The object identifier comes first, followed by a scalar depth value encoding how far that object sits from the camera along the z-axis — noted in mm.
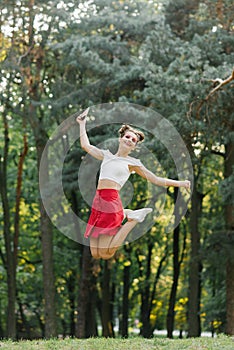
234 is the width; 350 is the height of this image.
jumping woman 7523
